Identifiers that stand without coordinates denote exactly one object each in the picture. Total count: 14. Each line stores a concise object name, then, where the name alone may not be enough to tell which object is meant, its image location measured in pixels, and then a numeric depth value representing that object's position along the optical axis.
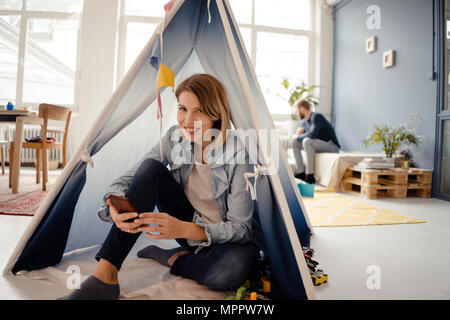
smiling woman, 0.86
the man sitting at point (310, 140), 3.56
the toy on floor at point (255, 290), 0.88
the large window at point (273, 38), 4.80
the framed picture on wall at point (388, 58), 3.46
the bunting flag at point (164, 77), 1.05
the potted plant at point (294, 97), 4.47
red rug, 1.86
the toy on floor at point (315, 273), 1.03
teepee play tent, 0.93
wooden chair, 2.66
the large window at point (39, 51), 4.56
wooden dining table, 2.38
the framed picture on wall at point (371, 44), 3.80
